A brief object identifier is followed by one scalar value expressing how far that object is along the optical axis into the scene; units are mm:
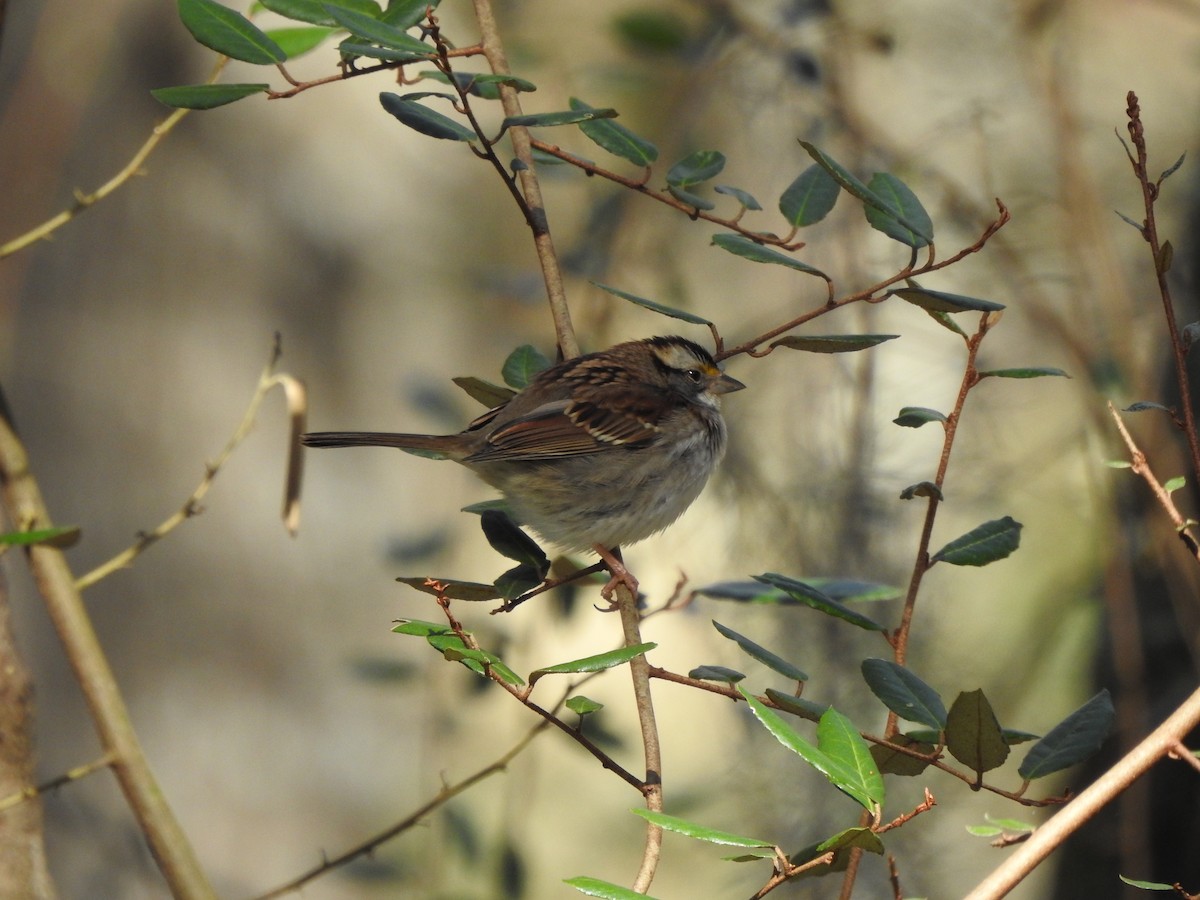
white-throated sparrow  6710
